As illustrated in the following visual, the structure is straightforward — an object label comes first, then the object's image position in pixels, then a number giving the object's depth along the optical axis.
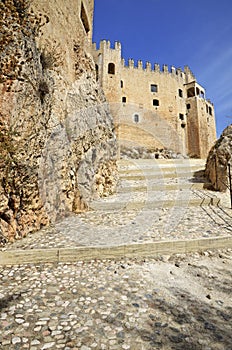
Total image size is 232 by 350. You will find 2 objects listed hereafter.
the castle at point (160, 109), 23.00
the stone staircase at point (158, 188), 6.37
